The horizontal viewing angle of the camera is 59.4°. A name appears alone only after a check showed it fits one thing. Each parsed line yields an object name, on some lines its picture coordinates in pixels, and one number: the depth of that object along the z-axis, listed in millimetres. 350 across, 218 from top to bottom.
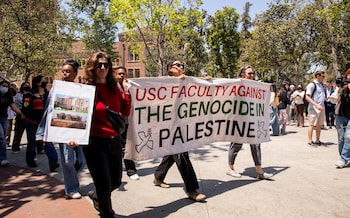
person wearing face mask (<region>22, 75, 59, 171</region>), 5623
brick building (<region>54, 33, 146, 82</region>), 52734
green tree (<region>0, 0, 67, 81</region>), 17328
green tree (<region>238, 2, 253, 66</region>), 40969
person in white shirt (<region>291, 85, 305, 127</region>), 12268
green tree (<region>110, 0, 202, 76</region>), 15758
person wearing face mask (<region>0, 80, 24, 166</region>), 5808
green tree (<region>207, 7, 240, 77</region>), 32588
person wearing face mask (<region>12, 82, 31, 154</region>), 7371
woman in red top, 3006
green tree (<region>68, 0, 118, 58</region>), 30906
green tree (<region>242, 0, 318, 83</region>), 24047
